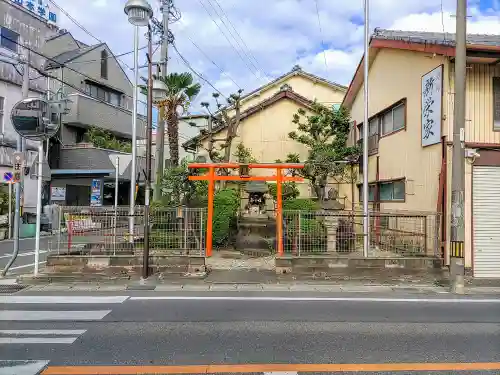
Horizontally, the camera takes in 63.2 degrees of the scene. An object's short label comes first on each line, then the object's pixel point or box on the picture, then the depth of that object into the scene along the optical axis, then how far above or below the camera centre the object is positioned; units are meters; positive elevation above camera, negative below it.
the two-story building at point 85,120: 24.30 +5.08
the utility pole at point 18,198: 10.69 -0.02
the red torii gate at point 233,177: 13.04 +0.75
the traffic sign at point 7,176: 16.26 +0.85
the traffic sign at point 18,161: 11.00 +0.99
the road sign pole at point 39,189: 10.14 +0.21
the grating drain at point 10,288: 9.01 -2.08
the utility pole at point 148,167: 9.98 +0.88
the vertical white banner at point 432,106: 11.12 +2.73
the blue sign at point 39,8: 22.64 +11.01
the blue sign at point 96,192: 22.78 +0.32
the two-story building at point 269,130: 21.78 +3.76
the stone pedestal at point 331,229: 11.25 -0.81
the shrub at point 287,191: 18.45 +0.43
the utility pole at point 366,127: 11.57 +2.12
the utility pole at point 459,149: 9.47 +1.25
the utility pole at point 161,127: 16.31 +2.93
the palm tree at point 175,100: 16.81 +4.15
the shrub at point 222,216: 14.47 -0.59
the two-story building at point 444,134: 10.74 +1.95
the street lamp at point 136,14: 10.27 +4.76
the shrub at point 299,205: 15.84 -0.18
